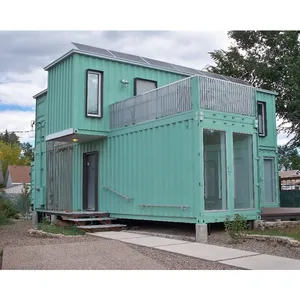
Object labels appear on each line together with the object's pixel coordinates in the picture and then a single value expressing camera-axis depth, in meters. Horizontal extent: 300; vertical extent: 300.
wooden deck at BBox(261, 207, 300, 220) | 11.52
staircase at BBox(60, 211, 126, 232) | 11.16
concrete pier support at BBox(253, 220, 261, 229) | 10.55
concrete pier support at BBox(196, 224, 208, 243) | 8.93
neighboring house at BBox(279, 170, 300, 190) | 23.25
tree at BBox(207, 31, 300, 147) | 19.28
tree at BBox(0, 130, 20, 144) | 57.59
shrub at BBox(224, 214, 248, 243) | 8.85
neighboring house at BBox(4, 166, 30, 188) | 41.60
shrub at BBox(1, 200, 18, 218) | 18.16
